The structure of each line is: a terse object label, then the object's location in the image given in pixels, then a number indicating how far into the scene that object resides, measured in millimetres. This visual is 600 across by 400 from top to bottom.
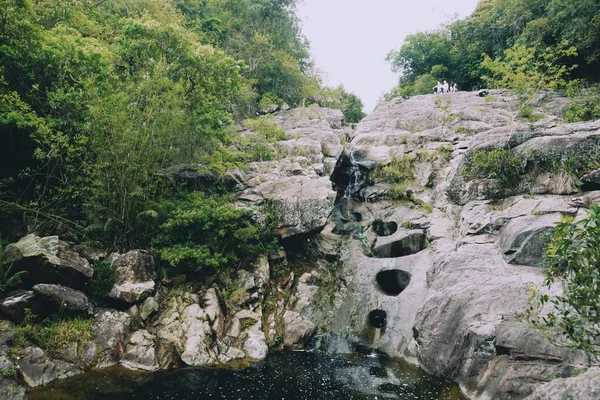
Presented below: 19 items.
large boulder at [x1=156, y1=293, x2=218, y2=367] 11281
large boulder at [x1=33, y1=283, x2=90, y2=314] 10664
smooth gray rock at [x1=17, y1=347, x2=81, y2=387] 9195
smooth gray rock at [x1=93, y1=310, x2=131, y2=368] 10633
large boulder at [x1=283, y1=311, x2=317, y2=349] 12922
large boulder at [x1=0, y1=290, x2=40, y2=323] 9984
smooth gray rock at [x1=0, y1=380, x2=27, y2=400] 8047
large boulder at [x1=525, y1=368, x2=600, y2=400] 4613
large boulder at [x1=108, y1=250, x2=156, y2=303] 11961
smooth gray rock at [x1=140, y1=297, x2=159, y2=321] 12109
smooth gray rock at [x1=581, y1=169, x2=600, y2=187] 11859
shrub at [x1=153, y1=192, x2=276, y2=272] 13273
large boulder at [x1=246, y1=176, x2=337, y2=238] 15875
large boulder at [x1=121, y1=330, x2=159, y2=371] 10664
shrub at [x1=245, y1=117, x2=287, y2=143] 22109
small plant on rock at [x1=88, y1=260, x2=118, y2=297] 11812
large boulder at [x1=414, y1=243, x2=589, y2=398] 7855
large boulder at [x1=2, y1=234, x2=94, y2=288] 10578
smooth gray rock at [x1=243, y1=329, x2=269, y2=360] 11948
